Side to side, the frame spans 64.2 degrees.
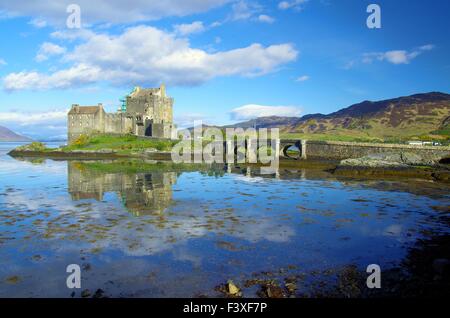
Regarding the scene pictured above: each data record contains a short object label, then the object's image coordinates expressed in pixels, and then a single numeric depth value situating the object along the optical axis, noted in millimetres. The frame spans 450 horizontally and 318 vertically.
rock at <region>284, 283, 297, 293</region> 8869
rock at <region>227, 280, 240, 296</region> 8674
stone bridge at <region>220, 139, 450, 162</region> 49750
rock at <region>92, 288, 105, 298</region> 8500
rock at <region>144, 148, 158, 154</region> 62753
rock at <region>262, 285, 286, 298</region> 8547
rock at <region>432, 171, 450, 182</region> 34344
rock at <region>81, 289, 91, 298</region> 8504
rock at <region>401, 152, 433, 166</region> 47844
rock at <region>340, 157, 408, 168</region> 43900
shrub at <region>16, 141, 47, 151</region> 74275
